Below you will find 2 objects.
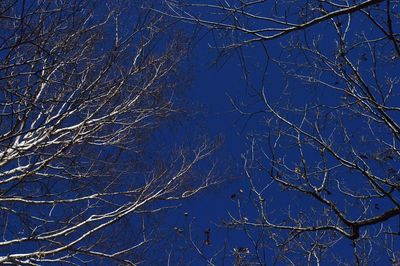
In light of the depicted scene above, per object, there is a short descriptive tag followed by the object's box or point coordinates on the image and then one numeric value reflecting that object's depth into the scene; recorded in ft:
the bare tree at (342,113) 7.57
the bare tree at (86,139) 16.46
